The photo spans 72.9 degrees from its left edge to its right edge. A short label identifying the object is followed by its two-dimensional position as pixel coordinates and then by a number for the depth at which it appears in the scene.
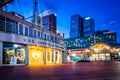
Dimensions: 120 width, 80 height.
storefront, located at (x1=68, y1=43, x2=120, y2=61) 38.07
